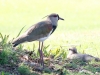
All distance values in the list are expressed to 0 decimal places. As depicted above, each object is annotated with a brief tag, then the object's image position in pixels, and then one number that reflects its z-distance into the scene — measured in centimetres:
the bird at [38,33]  1759
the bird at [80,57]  2028
